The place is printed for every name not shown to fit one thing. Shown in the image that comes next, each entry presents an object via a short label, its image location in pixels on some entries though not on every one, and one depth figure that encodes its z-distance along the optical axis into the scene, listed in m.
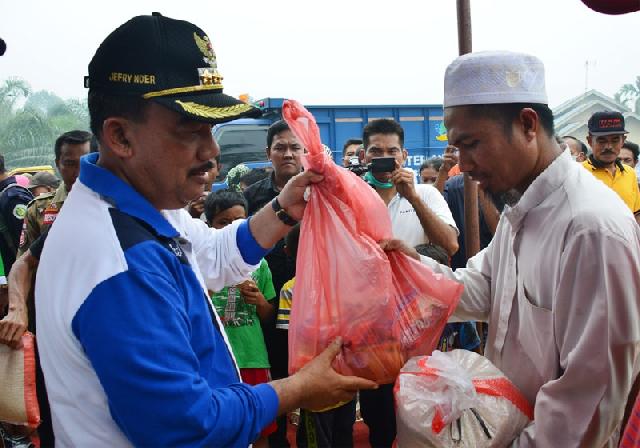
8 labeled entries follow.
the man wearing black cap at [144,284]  1.11
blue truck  10.39
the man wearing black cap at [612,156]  5.21
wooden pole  2.76
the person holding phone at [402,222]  3.35
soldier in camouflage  3.43
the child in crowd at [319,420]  2.96
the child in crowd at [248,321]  3.04
